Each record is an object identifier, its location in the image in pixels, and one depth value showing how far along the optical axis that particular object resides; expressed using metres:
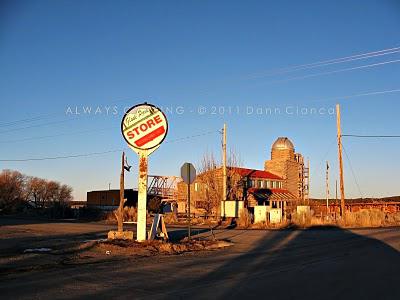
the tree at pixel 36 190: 87.62
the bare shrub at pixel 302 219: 33.16
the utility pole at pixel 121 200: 16.48
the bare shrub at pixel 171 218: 41.41
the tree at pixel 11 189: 69.88
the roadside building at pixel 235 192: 45.19
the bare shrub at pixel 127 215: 43.44
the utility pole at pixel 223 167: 40.95
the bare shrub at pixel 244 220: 33.34
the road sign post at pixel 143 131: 16.61
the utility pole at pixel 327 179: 59.69
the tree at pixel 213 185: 46.00
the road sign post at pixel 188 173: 17.34
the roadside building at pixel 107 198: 58.95
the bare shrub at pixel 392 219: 36.41
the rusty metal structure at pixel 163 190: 55.84
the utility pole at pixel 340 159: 34.86
